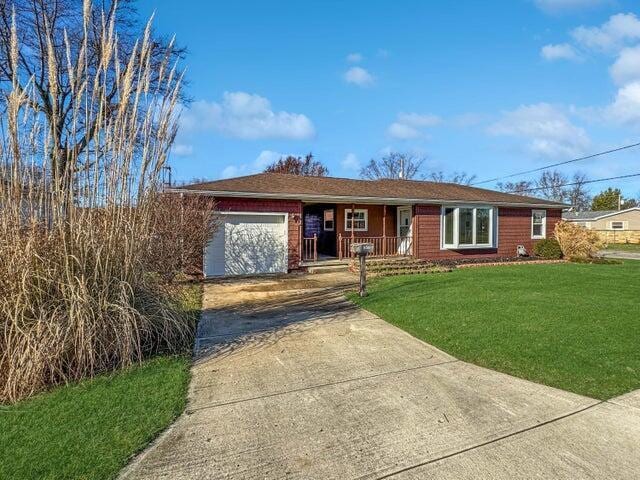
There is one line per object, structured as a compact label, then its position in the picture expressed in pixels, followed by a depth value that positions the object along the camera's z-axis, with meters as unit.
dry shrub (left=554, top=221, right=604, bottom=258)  15.67
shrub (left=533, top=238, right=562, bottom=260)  16.05
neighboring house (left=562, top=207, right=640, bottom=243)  41.59
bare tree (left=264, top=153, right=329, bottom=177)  31.55
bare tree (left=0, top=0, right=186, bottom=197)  3.46
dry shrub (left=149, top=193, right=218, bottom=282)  7.96
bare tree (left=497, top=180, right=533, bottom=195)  50.91
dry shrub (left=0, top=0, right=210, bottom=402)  3.23
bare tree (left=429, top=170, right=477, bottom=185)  49.19
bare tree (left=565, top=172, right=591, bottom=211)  56.78
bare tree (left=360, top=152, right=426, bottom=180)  45.31
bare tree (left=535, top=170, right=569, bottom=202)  56.47
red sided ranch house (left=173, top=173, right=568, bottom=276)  11.35
